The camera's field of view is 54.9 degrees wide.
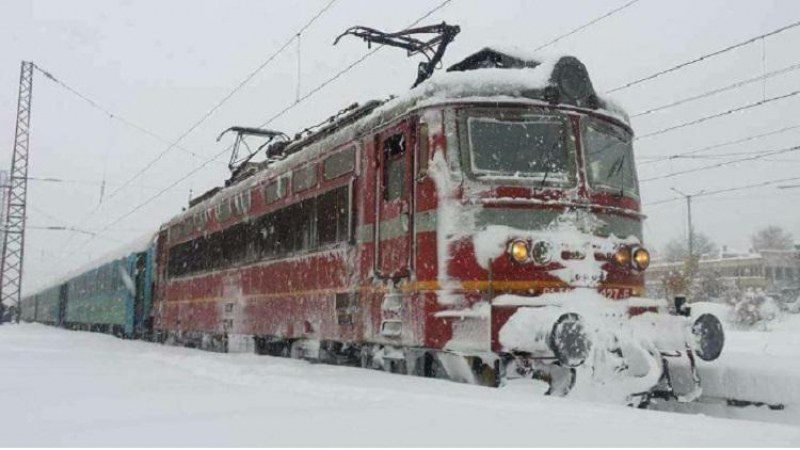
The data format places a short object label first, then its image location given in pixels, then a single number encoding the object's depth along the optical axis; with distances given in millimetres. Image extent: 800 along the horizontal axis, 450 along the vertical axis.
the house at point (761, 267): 70250
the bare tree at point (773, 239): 102375
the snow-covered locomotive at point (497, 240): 6668
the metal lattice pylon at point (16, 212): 32781
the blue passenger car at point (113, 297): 21422
